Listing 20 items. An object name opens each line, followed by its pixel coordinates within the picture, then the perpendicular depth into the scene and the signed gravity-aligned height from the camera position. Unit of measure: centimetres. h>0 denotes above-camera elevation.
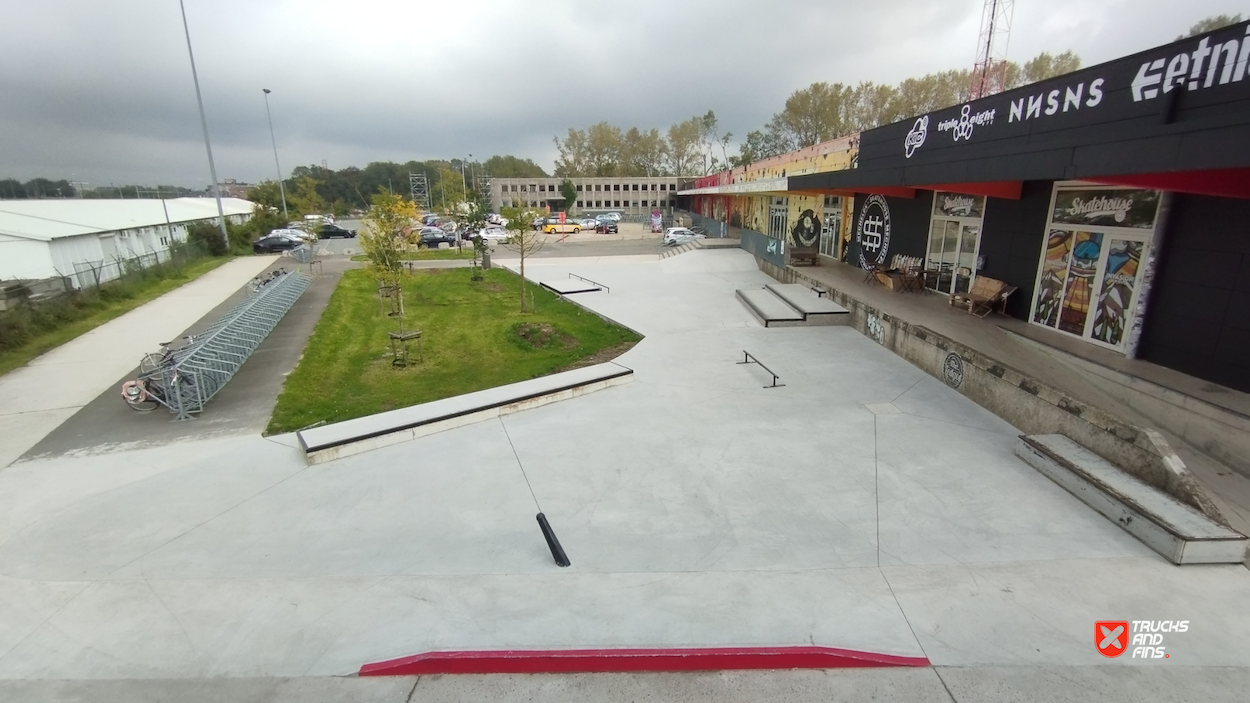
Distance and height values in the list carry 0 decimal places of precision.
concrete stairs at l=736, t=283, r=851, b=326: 1480 -275
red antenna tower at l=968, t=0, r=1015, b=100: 4184 +1294
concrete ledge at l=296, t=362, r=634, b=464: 806 -327
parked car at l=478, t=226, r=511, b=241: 4143 -179
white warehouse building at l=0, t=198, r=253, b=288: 1806 -100
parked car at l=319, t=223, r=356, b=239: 4635 -179
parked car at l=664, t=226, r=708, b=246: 3591 -170
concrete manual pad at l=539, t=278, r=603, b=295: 2061 -291
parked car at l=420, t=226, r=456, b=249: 3962 -195
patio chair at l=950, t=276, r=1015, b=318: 1162 -186
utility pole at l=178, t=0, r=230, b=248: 2856 +225
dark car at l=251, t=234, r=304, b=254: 3569 -214
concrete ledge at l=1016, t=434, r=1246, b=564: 511 -300
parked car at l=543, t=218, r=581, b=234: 5003 -153
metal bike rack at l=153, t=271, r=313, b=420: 963 -285
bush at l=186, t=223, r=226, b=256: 3161 -153
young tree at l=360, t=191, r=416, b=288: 1397 -65
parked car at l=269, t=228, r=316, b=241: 3714 -154
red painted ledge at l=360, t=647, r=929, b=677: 404 -326
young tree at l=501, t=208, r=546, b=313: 1814 -35
